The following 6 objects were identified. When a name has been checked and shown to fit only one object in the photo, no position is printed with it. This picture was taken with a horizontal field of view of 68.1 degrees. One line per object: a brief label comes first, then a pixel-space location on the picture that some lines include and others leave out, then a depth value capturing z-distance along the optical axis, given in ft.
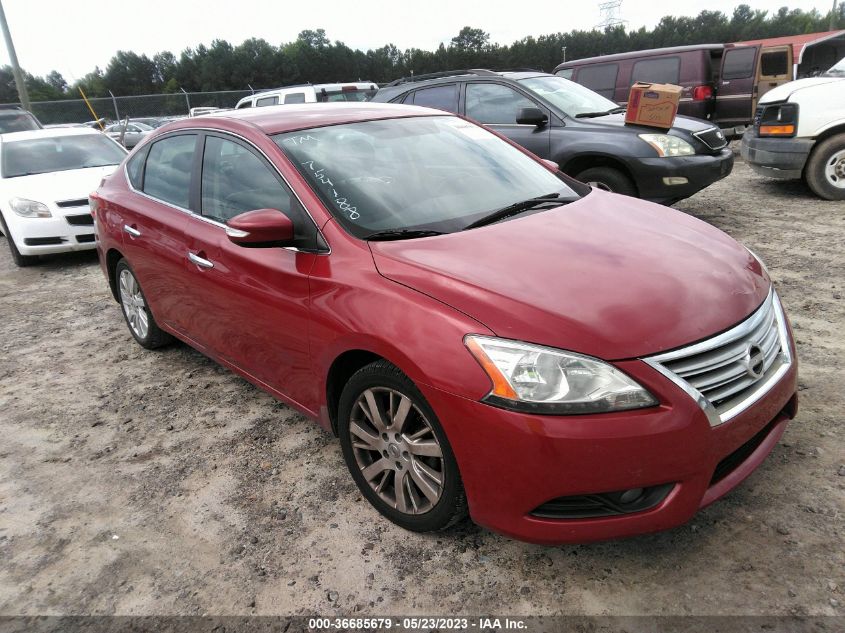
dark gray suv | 20.04
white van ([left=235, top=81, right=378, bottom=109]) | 42.52
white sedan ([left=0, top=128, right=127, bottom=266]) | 23.43
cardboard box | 20.29
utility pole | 55.06
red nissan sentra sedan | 6.39
